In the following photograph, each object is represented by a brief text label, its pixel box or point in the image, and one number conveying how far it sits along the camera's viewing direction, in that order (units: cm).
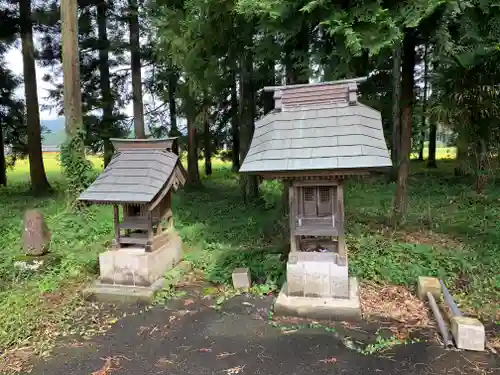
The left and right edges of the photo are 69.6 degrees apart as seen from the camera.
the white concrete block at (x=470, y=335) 439
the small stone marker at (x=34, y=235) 736
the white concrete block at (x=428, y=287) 576
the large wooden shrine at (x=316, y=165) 528
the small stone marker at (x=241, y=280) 652
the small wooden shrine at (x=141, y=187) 642
